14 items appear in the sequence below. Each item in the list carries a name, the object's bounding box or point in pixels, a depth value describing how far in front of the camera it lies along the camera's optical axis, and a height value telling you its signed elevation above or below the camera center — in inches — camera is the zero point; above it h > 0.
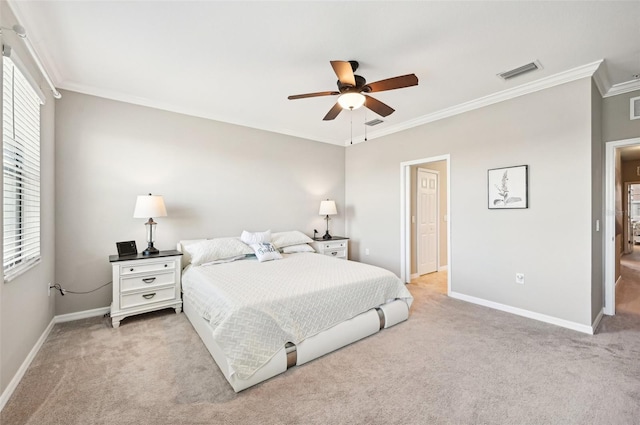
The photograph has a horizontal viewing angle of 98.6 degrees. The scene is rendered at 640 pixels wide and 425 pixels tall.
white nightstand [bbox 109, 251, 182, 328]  114.5 -30.4
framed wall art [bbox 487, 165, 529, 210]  123.5 +11.8
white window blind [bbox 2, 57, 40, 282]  74.8 +13.3
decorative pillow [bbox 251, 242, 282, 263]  140.0 -19.7
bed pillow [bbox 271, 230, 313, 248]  164.6 -15.4
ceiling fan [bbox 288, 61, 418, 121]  87.3 +43.2
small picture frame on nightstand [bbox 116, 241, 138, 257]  122.6 -15.5
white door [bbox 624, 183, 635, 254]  231.2 -8.8
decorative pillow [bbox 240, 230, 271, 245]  151.0 -13.0
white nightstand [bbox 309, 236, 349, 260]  184.2 -22.6
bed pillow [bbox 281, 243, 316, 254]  164.2 -21.2
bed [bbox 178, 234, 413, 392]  77.5 -32.2
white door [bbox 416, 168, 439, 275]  198.4 -6.1
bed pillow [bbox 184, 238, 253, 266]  130.5 -17.8
